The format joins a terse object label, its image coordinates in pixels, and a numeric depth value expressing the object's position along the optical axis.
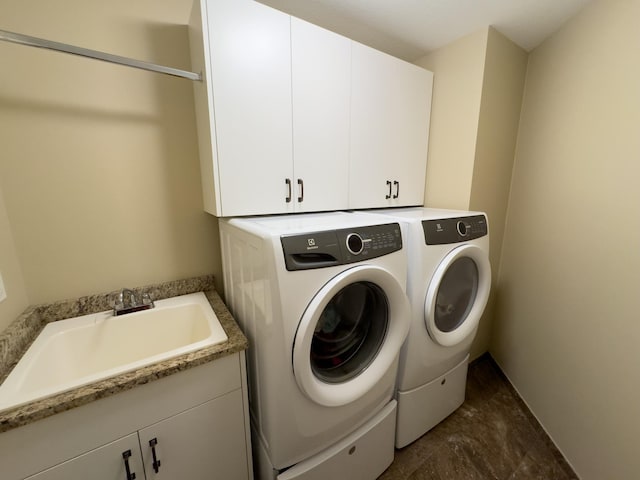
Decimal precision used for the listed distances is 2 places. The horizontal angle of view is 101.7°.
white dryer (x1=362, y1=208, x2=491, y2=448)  1.19
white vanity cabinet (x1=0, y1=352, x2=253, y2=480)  0.72
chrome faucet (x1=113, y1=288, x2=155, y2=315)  1.19
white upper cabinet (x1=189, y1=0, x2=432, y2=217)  1.05
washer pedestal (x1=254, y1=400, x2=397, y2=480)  1.03
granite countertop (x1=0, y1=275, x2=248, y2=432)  0.69
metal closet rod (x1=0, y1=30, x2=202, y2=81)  0.77
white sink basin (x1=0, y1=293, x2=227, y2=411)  0.83
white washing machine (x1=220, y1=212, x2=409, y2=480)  0.85
